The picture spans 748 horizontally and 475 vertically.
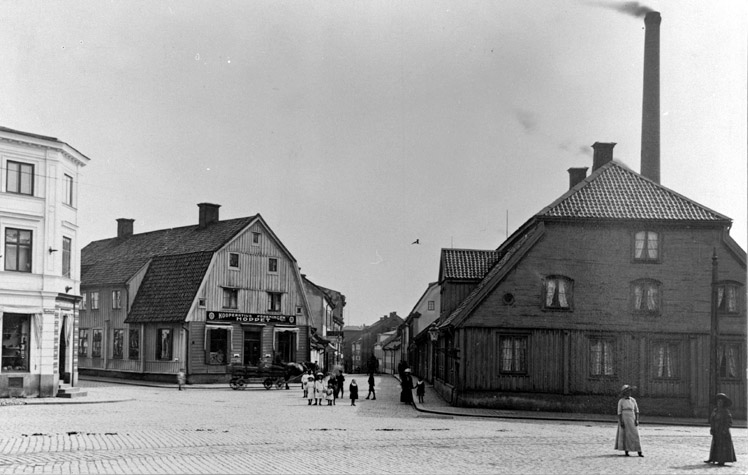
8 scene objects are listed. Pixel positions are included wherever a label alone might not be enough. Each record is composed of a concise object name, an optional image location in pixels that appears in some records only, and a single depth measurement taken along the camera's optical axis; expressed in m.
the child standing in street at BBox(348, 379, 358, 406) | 32.19
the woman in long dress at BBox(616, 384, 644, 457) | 16.83
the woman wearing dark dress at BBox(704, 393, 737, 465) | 15.68
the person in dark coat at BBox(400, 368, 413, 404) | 33.06
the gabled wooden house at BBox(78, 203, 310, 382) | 44.66
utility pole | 23.94
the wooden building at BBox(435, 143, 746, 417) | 29.80
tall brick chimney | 38.28
